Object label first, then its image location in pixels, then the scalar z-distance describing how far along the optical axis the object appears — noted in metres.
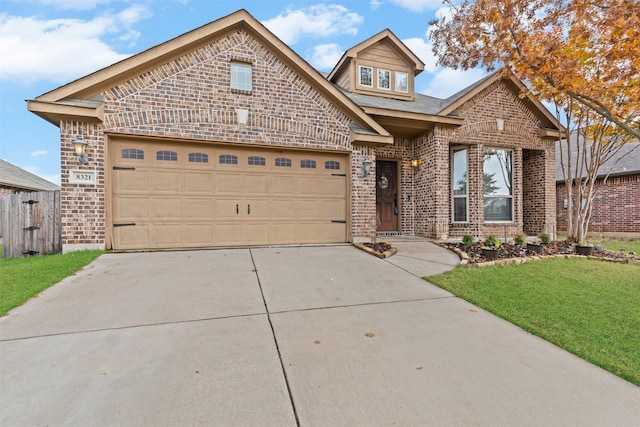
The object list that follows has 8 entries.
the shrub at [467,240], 7.28
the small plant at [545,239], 7.87
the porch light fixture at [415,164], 9.34
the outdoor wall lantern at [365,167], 7.49
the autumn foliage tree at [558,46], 5.34
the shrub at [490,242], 7.32
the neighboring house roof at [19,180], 13.72
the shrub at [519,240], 7.62
